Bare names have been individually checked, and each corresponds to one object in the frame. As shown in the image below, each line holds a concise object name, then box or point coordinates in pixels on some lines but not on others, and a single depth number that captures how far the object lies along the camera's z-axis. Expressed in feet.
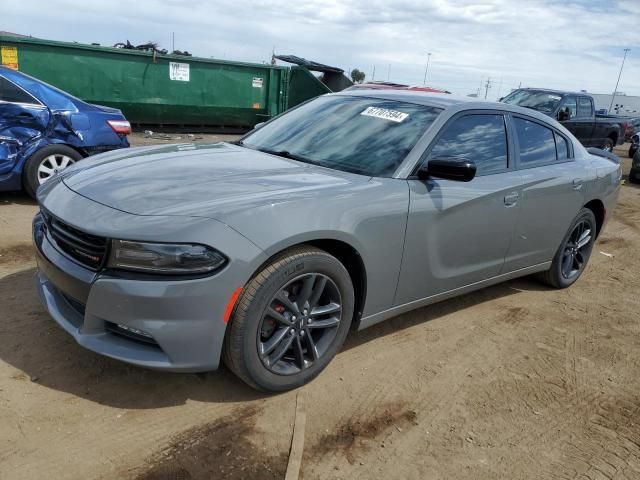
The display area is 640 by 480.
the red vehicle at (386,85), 47.15
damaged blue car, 18.69
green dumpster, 37.91
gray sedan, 8.00
